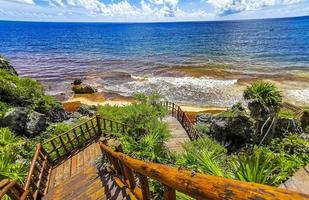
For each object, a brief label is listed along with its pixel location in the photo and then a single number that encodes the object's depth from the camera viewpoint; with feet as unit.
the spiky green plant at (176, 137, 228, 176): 7.83
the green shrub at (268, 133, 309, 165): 10.65
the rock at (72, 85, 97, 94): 60.51
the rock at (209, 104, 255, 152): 31.51
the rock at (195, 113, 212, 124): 40.26
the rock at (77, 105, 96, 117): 44.01
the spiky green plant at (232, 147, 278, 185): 7.00
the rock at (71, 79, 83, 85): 67.86
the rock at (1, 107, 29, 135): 26.41
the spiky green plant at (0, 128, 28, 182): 13.16
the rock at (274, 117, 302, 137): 26.82
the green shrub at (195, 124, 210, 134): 35.23
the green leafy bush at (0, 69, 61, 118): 31.89
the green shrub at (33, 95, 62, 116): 34.03
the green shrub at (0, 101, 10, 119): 26.65
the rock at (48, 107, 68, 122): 36.00
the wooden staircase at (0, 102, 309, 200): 2.88
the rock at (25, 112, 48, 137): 27.53
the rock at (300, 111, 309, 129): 27.57
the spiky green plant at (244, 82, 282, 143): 24.75
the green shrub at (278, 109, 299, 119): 28.13
